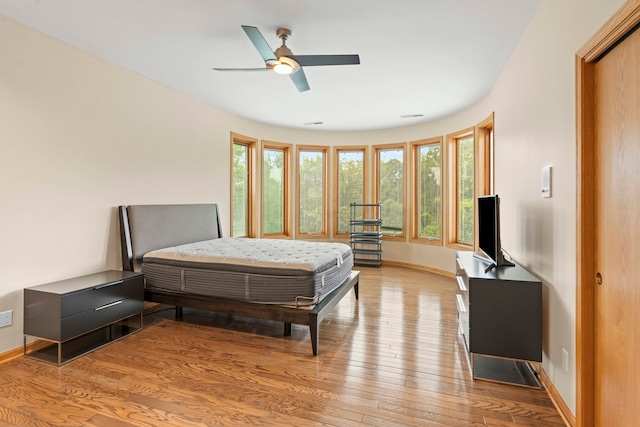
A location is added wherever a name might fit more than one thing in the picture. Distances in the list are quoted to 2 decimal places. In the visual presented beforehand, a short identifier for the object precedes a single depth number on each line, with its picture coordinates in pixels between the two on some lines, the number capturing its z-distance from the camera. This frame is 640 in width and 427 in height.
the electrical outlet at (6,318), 2.55
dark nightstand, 2.51
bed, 2.83
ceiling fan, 2.55
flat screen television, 2.50
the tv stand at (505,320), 2.20
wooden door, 1.37
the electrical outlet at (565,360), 1.90
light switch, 2.15
